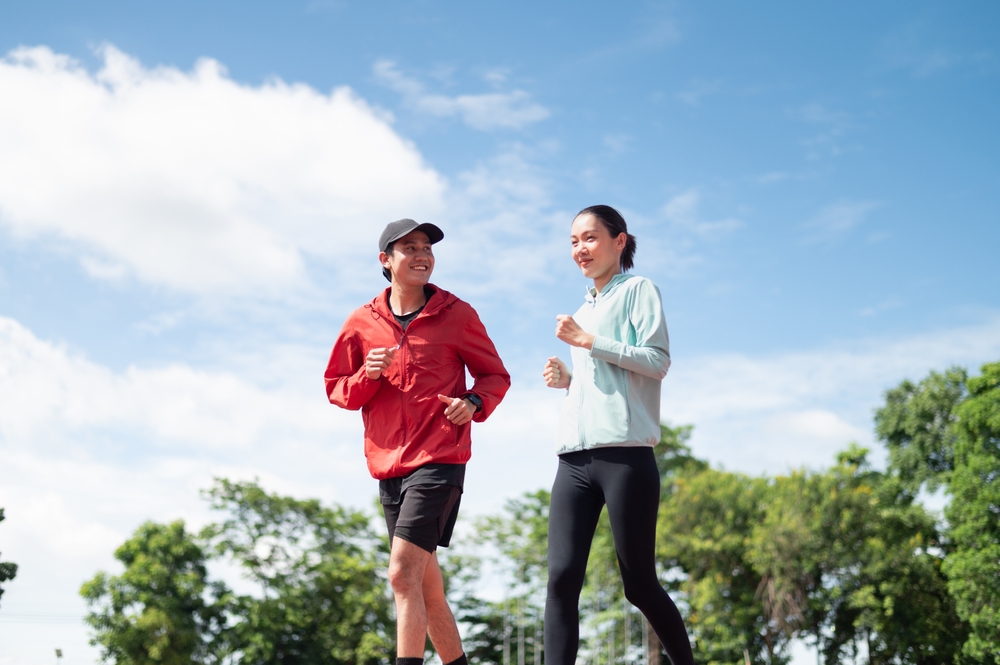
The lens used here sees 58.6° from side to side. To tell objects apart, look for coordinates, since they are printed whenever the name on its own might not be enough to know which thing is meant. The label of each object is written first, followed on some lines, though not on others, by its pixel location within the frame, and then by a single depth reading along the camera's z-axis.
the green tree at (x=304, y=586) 36.69
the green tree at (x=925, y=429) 37.09
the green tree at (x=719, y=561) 34.97
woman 4.45
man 4.58
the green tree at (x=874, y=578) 33.88
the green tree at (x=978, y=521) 29.81
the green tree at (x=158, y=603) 35.03
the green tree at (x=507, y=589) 42.88
